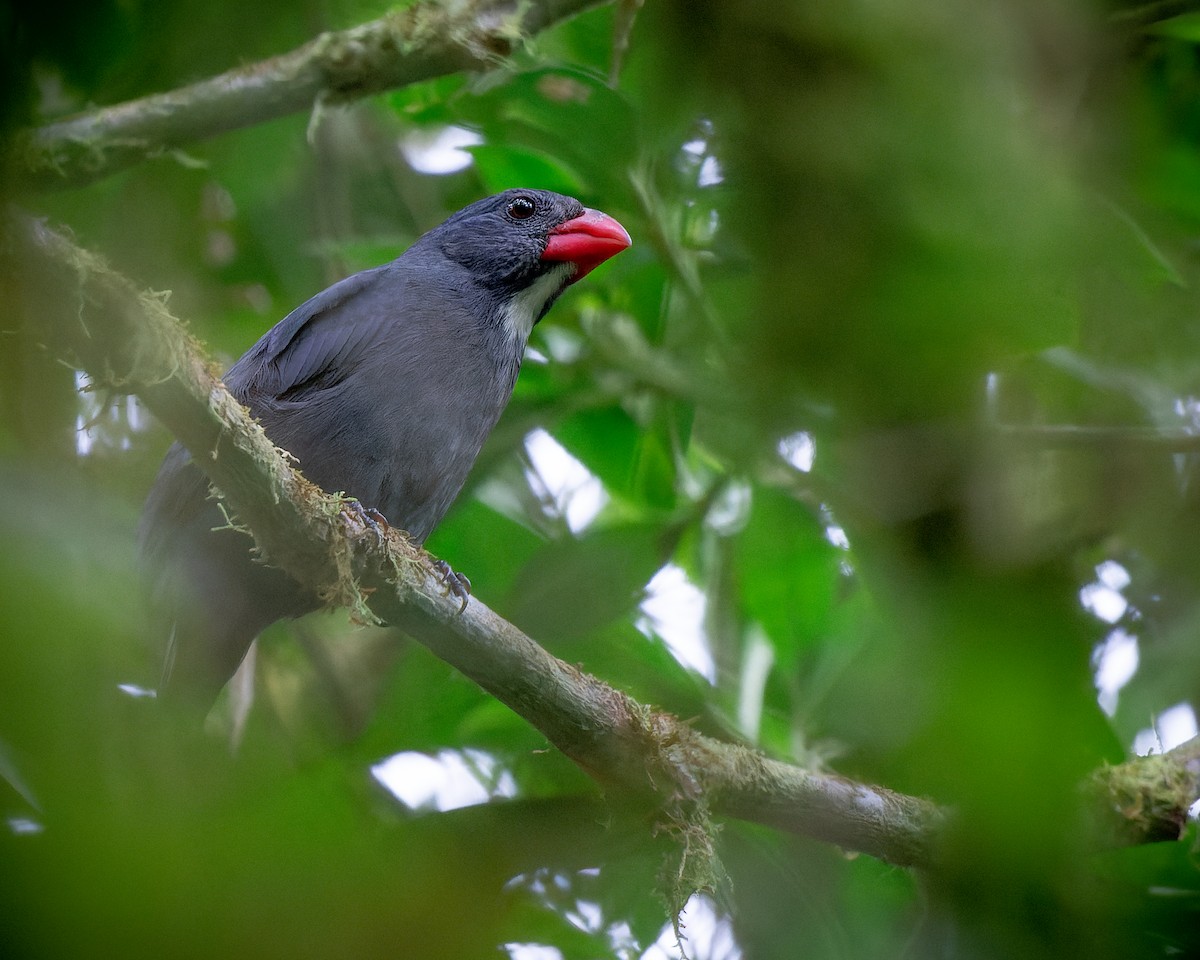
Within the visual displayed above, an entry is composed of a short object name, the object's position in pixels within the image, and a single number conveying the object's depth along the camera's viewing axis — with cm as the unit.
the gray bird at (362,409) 686
